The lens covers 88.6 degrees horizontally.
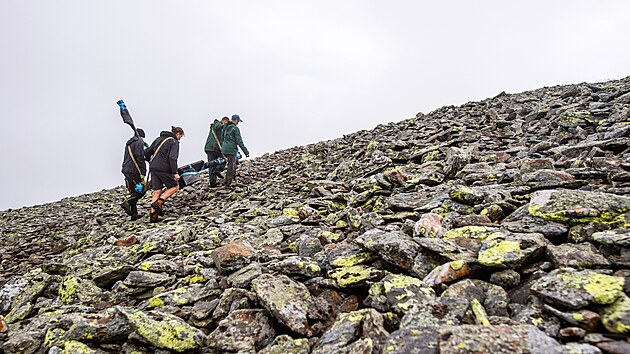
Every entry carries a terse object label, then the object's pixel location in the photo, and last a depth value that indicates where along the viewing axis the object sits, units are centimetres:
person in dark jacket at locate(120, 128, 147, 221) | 1233
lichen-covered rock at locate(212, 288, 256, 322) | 415
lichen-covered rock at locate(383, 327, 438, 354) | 267
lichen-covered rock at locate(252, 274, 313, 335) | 362
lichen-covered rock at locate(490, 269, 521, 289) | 339
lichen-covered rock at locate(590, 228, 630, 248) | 323
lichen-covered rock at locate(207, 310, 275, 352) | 354
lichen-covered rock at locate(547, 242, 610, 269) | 320
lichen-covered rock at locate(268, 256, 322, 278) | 456
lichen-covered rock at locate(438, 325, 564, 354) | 235
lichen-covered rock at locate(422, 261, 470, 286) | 355
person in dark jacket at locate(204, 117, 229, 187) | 1659
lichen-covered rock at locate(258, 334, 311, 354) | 329
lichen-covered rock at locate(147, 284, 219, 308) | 457
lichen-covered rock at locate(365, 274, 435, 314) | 337
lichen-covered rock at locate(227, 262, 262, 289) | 466
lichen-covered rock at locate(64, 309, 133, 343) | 369
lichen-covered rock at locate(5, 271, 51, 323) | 492
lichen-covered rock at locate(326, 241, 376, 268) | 456
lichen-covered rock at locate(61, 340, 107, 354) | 351
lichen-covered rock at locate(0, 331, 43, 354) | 379
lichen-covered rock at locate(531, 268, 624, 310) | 265
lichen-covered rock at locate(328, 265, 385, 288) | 407
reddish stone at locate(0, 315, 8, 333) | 416
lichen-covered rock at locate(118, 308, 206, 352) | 348
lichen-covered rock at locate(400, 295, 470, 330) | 304
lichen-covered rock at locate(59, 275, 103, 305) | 523
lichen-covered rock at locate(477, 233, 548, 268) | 350
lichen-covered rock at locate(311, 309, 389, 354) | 293
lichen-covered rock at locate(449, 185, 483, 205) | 570
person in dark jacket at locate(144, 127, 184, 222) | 1162
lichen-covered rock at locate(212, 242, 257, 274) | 534
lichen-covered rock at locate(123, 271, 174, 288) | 536
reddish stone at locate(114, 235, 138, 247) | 845
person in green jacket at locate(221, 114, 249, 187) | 1547
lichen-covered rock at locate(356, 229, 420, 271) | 411
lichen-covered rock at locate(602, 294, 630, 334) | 236
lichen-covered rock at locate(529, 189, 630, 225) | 396
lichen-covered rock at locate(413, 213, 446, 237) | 470
